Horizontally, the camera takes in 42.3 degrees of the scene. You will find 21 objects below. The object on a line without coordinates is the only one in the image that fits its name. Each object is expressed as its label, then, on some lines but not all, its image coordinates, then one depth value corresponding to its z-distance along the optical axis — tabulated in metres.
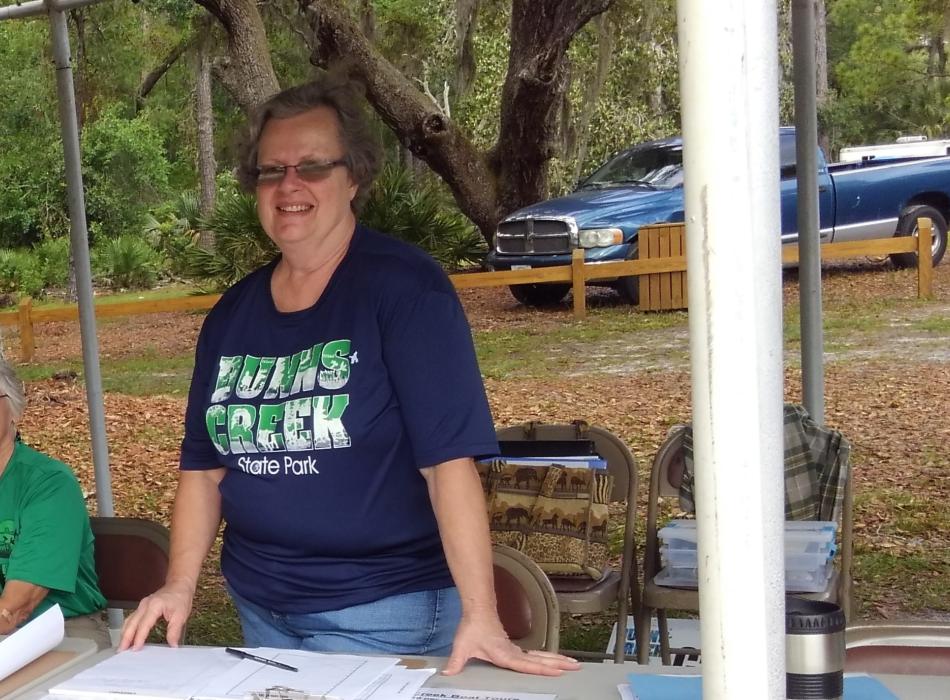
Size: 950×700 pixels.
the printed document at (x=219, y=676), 1.67
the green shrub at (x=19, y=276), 20.34
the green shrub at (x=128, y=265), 20.16
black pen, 1.78
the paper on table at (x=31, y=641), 1.79
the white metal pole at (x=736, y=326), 1.14
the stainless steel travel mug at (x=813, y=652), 1.36
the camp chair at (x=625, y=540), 3.39
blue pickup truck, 13.05
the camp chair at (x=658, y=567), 3.34
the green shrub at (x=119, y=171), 25.00
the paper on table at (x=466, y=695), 1.65
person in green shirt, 2.40
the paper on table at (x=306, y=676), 1.66
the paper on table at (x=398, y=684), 1.65
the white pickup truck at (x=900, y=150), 17.20
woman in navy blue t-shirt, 2.00
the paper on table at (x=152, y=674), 1.70
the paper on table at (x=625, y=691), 1.61
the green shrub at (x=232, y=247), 13.93
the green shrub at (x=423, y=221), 13.77
